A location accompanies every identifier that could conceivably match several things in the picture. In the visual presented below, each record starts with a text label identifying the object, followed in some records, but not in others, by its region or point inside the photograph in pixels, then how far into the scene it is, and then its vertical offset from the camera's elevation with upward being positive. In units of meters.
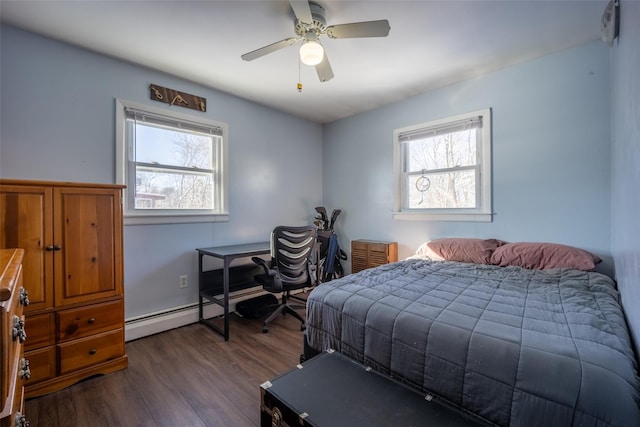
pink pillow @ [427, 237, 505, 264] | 2.57 -0.37
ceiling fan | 1.74 +1.21
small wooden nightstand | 3.41 -0.55
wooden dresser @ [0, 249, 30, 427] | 0.68 -0.38
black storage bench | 1.00 -0.76
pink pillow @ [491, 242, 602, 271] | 2.15 -0.38
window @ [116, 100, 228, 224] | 2.60 +0.48
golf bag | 3.82 -0.58
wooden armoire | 1.69 -0.43
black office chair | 2.63 -0.52
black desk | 2.58 -0.50
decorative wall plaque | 2.72 +1.17
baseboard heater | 2.53 -1.07
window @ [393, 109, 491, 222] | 2.91 +0.49
